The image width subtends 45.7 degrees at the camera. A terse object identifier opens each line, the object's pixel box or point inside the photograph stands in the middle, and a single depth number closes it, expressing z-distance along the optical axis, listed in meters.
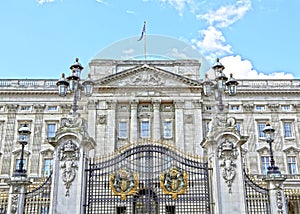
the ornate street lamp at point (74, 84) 16.30
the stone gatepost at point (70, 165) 14.41
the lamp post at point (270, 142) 15.12
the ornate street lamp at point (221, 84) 16.39
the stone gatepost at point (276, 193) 14.52
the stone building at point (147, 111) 40.75
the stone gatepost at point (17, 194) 14.64
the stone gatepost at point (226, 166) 14.39
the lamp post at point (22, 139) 15.23
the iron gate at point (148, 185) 15.01
